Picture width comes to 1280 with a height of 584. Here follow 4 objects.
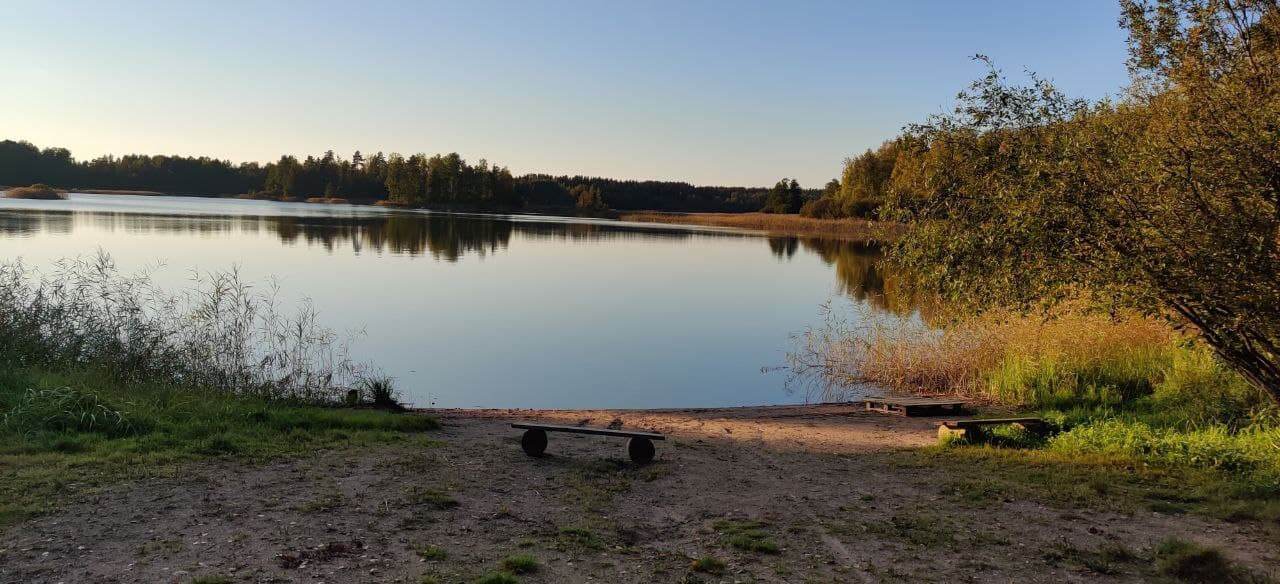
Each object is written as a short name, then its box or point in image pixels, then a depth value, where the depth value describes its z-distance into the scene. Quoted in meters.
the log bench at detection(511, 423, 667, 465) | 7.86
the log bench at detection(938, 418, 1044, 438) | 9.05
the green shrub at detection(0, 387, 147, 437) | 7.44
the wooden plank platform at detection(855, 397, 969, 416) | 12.02
